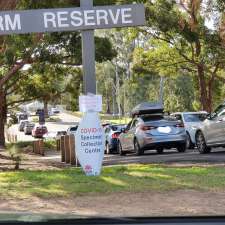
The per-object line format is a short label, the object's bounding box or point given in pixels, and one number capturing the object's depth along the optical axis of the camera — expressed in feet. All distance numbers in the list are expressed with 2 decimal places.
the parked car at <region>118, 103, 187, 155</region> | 67.82
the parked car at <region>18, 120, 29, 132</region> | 291.81
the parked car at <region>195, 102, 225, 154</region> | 59.16
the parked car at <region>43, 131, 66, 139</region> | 235.07
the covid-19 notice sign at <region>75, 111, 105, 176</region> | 37.19
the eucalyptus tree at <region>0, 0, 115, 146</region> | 65.00
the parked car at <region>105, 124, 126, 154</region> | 89.92
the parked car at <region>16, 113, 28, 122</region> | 362.33
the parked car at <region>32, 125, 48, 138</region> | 224.74
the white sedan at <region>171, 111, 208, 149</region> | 78.79
